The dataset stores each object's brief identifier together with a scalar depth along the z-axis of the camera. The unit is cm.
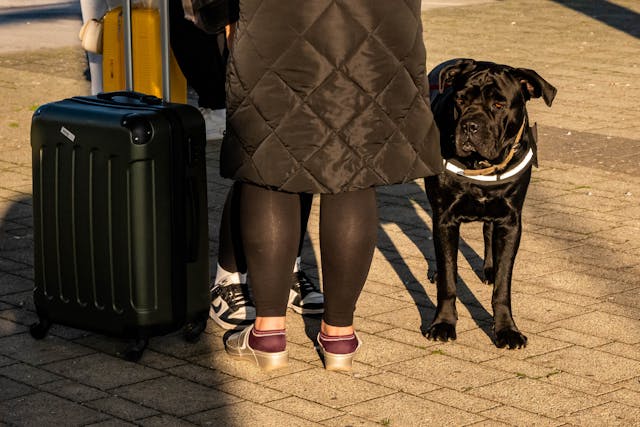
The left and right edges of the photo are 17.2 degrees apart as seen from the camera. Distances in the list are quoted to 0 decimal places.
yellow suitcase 1093
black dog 863
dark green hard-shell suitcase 795
